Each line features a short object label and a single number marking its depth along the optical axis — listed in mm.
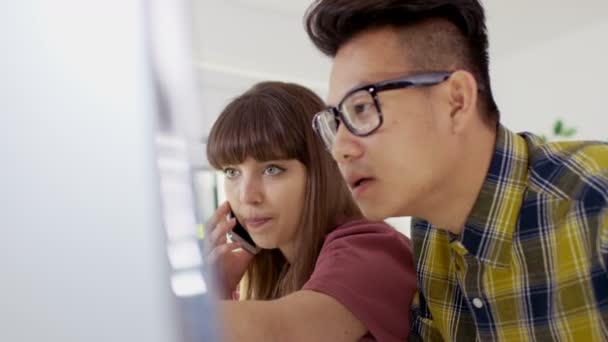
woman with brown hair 811
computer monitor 259
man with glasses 719
